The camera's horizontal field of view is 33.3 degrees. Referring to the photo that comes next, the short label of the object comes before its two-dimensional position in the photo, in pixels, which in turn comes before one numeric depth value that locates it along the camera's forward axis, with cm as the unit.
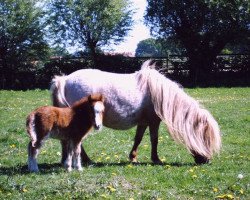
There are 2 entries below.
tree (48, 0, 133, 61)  3884
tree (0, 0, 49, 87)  3278
